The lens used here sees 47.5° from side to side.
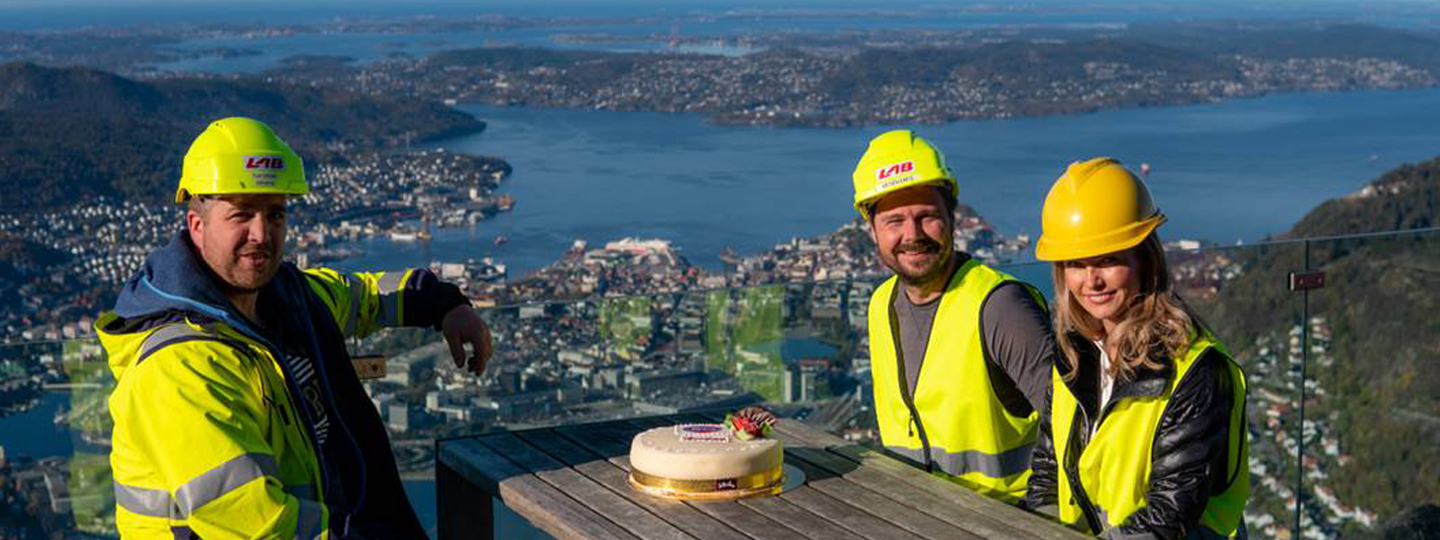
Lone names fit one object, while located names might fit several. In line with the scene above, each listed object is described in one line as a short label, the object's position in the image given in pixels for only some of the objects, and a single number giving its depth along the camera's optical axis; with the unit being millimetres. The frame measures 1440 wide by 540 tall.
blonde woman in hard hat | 2262
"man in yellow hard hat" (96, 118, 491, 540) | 2404
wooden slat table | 2445
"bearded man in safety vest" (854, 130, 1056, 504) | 3006
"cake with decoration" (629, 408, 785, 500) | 2615
